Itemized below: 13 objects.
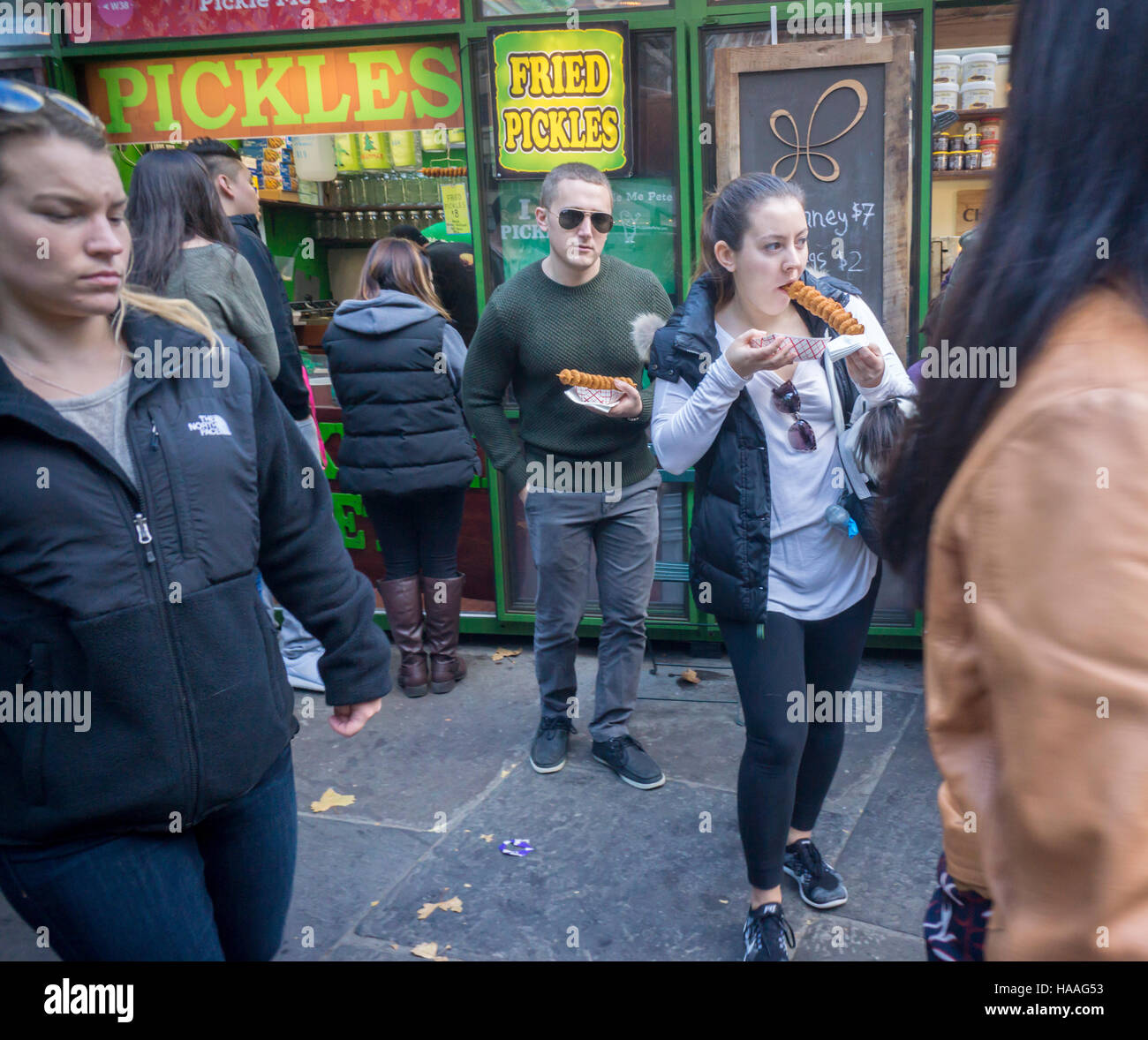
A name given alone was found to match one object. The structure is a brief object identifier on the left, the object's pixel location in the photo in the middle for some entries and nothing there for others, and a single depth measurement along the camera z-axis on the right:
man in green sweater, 3.99
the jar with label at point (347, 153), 6.82
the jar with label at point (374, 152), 6.57
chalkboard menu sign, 4.52
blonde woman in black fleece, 1.62
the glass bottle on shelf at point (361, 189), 9.53
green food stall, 4.57
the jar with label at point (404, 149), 6.36
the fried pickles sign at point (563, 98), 4.71
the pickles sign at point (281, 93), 4.96
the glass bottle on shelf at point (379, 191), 9.39
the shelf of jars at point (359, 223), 9.77
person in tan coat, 0.82
